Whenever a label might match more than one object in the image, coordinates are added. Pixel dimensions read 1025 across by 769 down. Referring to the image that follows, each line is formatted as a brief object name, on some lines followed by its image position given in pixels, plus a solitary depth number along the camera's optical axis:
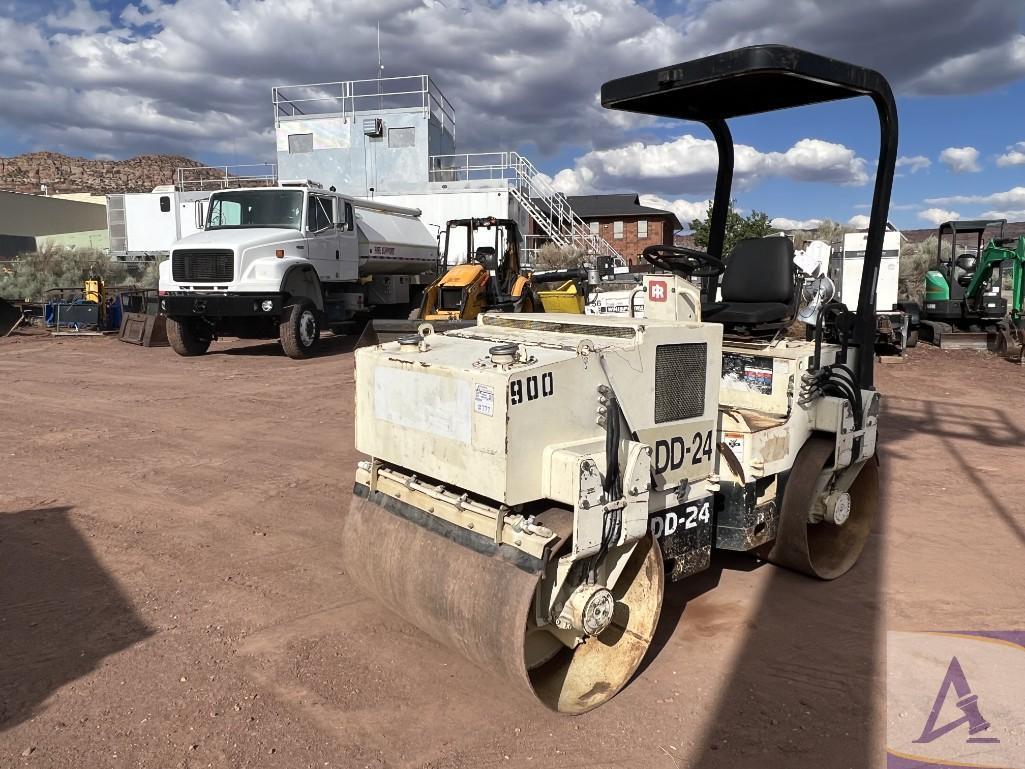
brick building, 51.53
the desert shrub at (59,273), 23.78
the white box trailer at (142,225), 30.48
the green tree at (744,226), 34.91
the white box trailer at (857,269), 16.70
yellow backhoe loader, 13.77
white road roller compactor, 3.01
